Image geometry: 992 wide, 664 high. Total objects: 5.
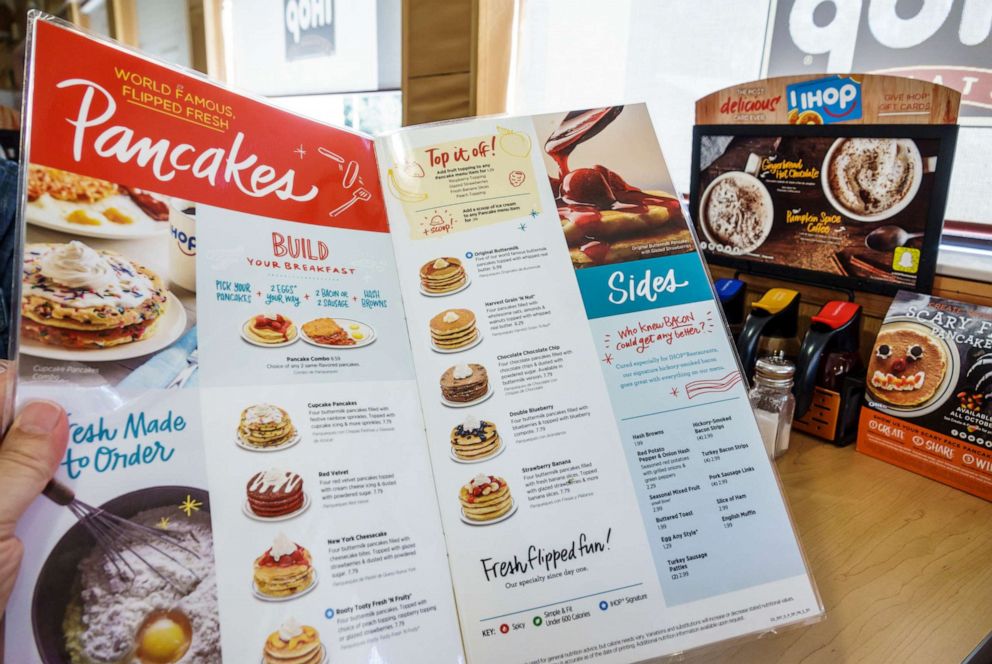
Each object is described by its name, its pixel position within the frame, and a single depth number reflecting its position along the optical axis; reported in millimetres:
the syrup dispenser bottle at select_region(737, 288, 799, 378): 1221
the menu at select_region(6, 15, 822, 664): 562
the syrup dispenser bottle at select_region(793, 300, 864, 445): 1170
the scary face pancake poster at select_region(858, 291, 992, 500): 1029
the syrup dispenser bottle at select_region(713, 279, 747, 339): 1338
